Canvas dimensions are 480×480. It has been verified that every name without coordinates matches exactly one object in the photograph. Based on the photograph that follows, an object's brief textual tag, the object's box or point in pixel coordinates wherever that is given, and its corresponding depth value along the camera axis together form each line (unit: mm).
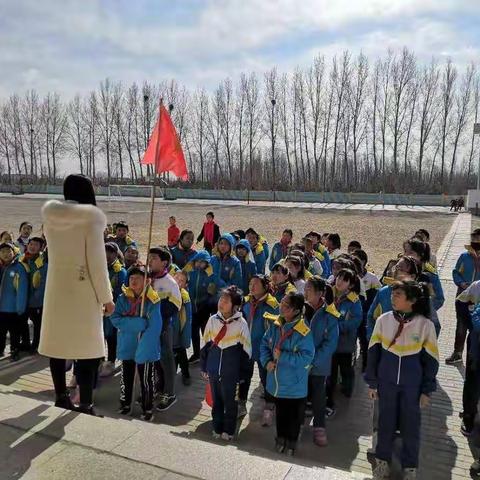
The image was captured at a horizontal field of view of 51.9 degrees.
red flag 4754
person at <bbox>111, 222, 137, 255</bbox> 8341
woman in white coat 3277
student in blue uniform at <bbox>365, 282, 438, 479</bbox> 3732
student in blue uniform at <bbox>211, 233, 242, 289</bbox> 7102
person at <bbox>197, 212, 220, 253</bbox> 11547
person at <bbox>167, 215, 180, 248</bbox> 11805
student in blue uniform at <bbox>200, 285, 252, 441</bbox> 4398
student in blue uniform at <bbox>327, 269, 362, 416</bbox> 5164
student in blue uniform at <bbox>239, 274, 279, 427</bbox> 5027
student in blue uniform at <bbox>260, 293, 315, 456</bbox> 4133
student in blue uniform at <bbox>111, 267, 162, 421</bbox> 4664
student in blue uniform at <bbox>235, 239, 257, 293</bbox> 7695
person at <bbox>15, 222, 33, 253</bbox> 8488
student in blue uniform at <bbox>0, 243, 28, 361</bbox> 6238
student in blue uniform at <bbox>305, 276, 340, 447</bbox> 4504
